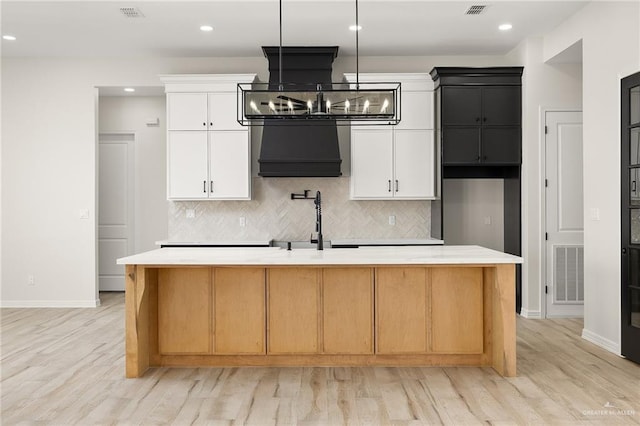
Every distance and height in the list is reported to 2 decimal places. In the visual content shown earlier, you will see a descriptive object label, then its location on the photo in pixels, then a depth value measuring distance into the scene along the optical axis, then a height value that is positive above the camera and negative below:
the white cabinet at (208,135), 6.19 +0.88
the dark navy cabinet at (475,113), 6.01 +1.09
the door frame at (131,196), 7.71 +0.22
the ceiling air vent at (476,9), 4.90 +1.87
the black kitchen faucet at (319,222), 4.48 -0.09
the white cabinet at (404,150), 6.17 +0.70
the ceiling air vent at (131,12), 4.94 +1.86
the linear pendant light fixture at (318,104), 3.87 +0.78
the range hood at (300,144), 6.04 +0.76
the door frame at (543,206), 5.83 +0.04
